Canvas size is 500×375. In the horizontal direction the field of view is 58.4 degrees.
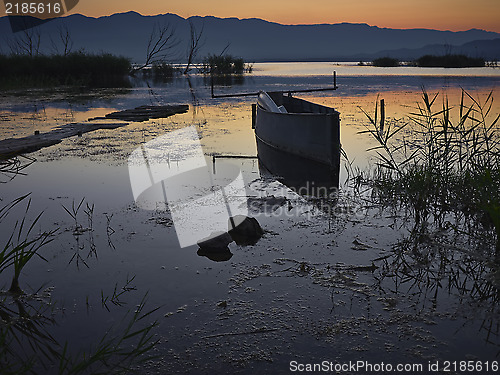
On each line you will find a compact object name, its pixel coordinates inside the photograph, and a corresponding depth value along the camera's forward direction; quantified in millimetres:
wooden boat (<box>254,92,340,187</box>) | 9008
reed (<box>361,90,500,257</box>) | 4930
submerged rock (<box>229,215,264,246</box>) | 5215
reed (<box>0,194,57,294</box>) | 3461
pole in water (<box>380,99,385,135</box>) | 14574
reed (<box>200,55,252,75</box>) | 47188
